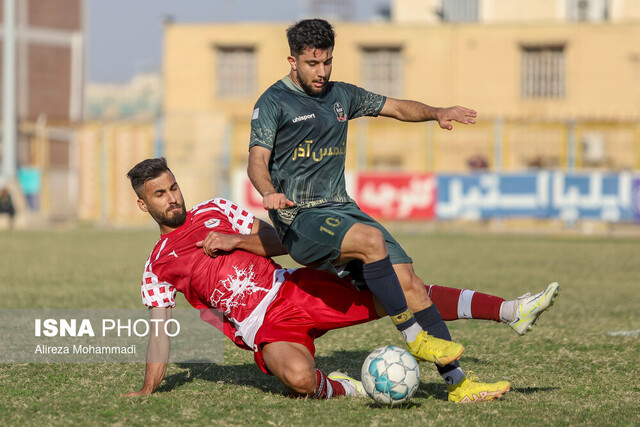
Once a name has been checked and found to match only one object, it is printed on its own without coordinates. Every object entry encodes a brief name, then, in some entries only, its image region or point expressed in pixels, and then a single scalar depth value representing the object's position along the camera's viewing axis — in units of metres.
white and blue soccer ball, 10.42
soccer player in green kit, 10.45
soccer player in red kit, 11.26
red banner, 49.72
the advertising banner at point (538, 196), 47.69
